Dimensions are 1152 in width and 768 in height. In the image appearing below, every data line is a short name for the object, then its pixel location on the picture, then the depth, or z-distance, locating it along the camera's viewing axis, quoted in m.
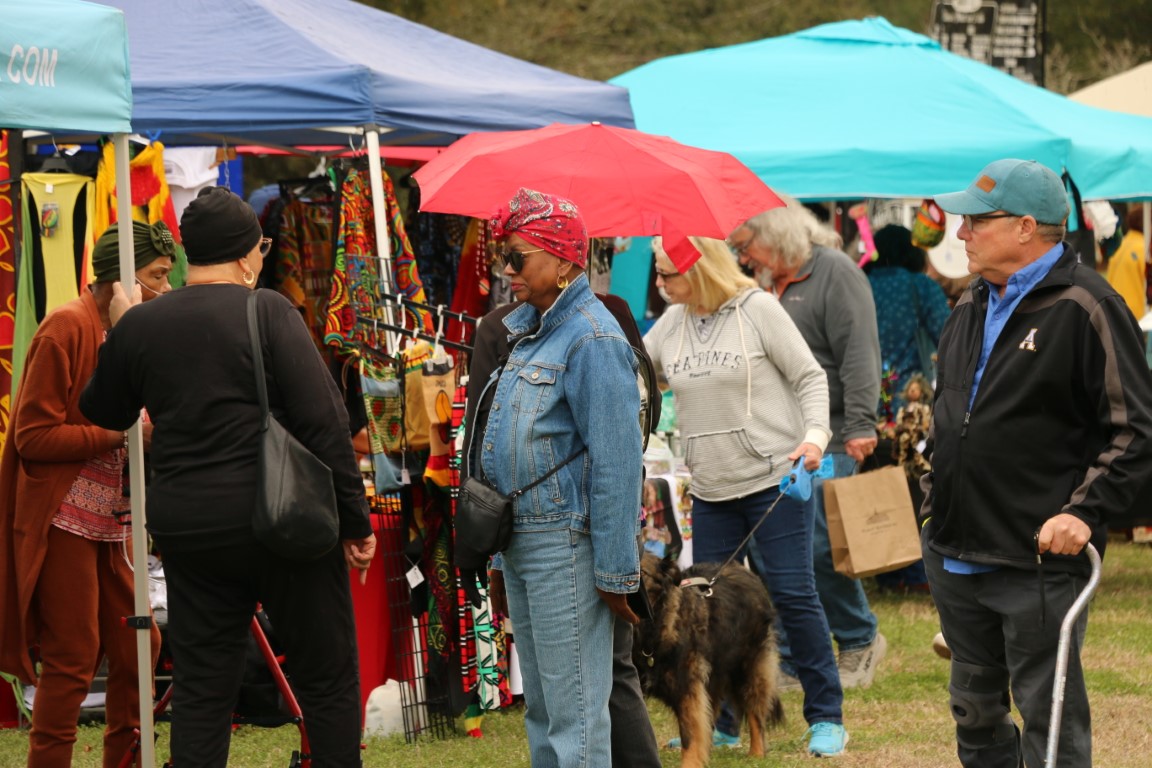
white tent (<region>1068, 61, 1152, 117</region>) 25.50
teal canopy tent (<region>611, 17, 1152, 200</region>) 17.34
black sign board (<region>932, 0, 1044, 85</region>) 25.97
